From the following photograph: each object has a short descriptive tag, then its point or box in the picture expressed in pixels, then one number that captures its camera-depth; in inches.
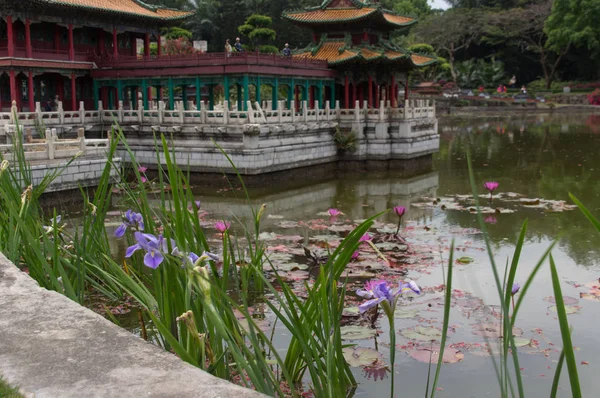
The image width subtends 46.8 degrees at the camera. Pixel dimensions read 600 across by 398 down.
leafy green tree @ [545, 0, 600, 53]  1913.1
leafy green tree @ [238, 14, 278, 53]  1635.1
